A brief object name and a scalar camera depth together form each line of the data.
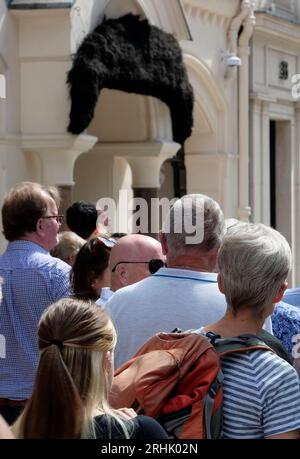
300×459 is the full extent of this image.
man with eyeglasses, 9.38
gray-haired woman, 5.96
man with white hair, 7.58
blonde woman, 5.47
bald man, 9.32
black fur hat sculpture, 20.12
